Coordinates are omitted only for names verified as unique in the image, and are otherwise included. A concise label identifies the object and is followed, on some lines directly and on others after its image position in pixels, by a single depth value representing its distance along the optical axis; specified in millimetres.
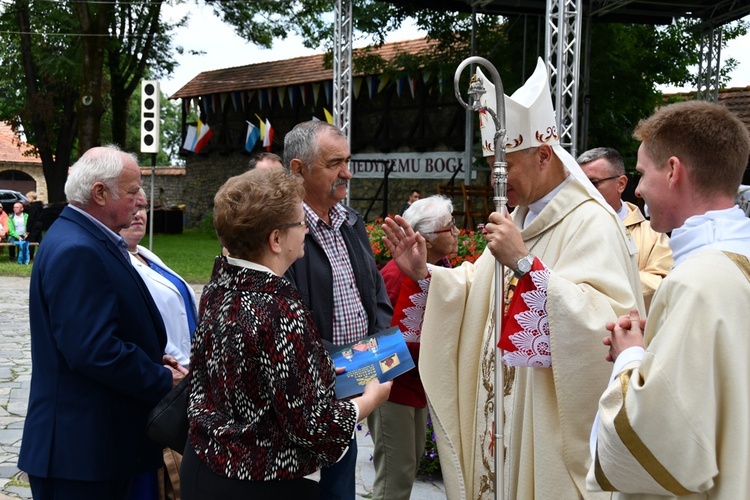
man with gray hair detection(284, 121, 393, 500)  3248
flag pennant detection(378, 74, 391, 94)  21519
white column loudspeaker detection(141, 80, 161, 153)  12062
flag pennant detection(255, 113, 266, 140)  27516
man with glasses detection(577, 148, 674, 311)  5008
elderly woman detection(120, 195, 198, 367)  3549
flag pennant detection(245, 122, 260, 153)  28141
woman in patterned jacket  2201
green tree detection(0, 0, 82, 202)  24312
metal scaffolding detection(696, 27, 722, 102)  15148
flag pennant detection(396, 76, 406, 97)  22656
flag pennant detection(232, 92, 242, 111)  29672
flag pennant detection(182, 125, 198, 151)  31688
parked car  32156
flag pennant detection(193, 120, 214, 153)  30984
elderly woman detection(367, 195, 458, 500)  3852
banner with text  21219
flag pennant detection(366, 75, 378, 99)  23177
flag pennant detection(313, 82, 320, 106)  25734
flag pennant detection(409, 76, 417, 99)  22309
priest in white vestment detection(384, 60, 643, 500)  2902
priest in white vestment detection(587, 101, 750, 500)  1881
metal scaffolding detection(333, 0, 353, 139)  12703
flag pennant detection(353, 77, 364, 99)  24031
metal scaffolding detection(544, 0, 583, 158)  9828
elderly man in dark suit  2744
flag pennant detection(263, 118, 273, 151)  27266
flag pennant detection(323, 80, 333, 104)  25453
